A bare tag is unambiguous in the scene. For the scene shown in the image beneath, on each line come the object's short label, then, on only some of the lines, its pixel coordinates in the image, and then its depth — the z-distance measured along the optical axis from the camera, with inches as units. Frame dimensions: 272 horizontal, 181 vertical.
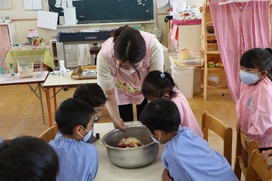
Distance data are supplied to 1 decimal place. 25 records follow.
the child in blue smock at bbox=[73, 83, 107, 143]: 63.4
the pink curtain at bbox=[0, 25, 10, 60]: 200.1
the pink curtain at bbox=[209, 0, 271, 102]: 135.2
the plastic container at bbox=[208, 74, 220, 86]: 158.7
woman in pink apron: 57.3
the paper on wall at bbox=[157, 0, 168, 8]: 208.7
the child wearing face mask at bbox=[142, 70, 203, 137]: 62.5
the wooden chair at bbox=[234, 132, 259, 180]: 60.8
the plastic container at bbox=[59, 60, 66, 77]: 124.9
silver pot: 48.6
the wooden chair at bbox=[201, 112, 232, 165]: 58.4
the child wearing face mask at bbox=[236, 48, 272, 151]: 66.1
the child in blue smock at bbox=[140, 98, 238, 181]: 46.1
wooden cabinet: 148.9
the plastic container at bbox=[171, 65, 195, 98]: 157.6
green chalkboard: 207.8
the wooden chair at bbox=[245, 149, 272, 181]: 44.8
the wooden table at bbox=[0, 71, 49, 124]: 113.8
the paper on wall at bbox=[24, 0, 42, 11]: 206.5
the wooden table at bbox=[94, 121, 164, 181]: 48.7
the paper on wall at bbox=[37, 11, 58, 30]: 207.5
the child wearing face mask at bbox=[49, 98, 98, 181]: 46.1
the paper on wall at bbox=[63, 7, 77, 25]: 206.5
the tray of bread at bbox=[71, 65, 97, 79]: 116.4
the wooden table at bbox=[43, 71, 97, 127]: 112.3
